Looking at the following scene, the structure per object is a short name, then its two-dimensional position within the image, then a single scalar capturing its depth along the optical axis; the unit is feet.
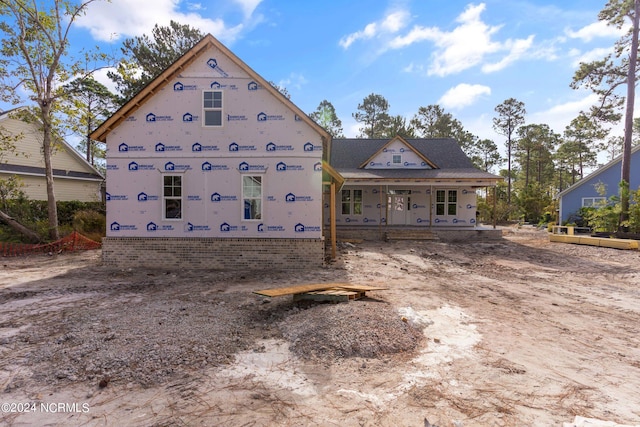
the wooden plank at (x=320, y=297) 21.24
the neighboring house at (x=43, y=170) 65.20
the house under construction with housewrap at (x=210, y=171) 36.35
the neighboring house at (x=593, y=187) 76.69
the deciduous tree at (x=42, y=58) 45.29
